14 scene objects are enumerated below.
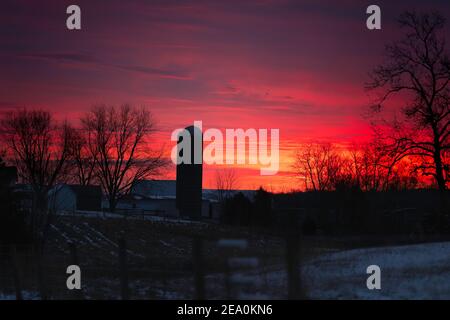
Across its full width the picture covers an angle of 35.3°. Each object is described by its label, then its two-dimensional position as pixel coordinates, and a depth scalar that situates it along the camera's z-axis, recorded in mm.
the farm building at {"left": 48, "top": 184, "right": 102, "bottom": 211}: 95812
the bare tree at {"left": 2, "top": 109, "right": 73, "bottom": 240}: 84500
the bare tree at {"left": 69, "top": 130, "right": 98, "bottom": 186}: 96750
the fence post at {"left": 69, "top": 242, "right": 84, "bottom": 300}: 18594
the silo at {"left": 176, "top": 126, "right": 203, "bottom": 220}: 96438
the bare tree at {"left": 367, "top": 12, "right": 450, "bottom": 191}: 47231
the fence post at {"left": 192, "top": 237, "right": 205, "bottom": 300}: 13984
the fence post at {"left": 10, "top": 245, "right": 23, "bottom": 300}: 18922
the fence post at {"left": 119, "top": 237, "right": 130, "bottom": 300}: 16469
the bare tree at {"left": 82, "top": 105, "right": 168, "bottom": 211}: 101375
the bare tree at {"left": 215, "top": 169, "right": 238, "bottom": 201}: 122381
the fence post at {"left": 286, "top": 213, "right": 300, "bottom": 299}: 13173
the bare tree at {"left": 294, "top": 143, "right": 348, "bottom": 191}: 103400
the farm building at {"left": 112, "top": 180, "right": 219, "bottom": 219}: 104062
